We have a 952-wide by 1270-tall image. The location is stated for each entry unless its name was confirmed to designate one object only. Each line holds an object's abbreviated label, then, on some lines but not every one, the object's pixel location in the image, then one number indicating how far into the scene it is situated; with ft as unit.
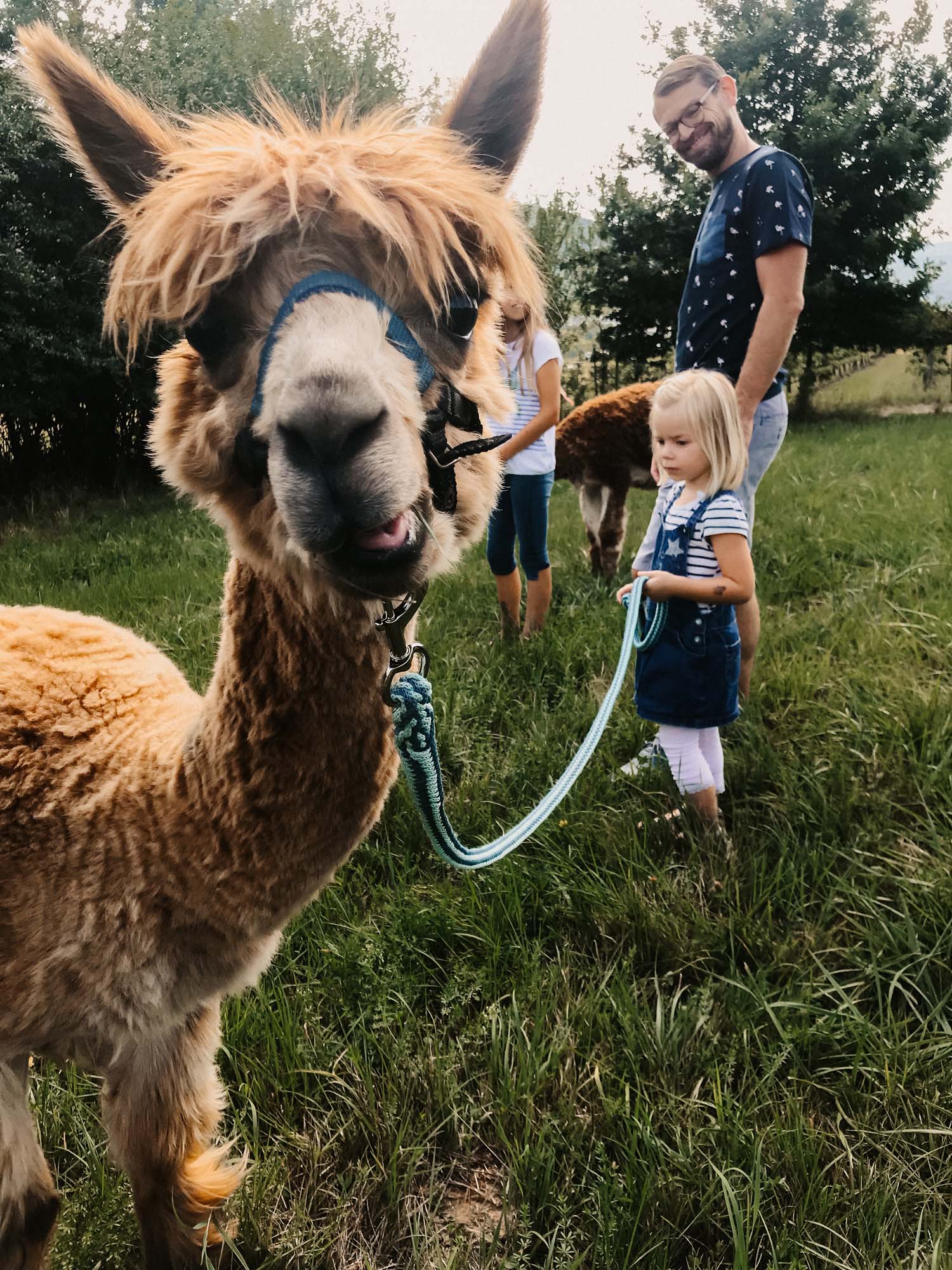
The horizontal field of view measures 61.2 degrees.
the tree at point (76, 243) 26.81
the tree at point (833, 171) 53.06
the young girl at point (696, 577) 7.34
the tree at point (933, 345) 55.57
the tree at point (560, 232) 44.93
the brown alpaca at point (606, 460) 18.21
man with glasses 8.28
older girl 12.47
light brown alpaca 3.76
